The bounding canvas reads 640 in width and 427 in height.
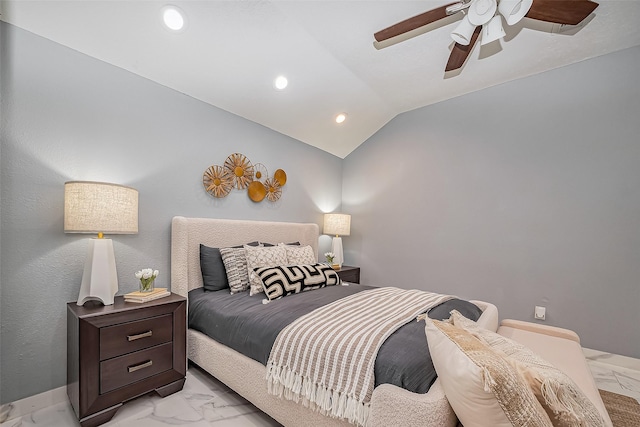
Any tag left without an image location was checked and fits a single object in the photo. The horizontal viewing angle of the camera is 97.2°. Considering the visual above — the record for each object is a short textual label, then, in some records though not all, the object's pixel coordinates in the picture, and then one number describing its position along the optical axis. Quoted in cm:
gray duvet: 123
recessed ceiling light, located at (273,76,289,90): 274
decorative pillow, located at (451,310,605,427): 84
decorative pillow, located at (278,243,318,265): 279
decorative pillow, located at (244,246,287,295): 230
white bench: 142
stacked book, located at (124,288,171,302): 192
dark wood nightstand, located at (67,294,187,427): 161
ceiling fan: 157
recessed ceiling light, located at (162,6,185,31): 192
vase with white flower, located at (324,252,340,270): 381
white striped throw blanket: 128
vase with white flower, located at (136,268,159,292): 203
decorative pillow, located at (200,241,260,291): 242
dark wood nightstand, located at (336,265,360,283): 361
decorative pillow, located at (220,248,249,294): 237
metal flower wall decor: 279
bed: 103
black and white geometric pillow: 218
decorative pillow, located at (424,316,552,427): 80
